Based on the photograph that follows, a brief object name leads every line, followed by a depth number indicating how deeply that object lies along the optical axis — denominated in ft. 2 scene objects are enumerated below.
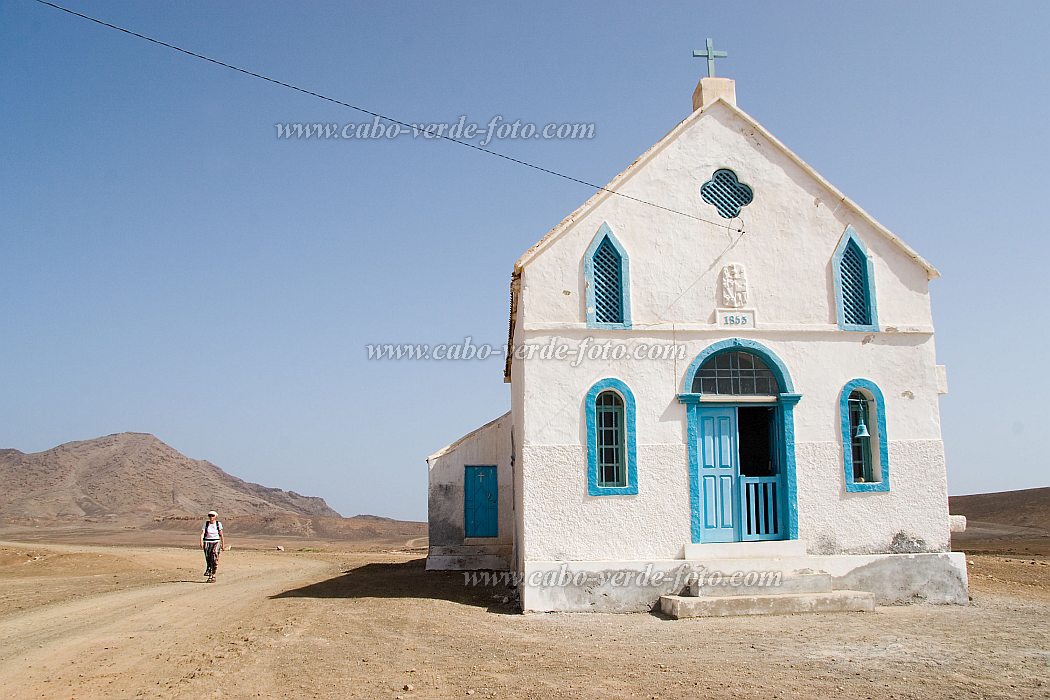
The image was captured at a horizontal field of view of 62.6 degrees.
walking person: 63.26
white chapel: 42.96
